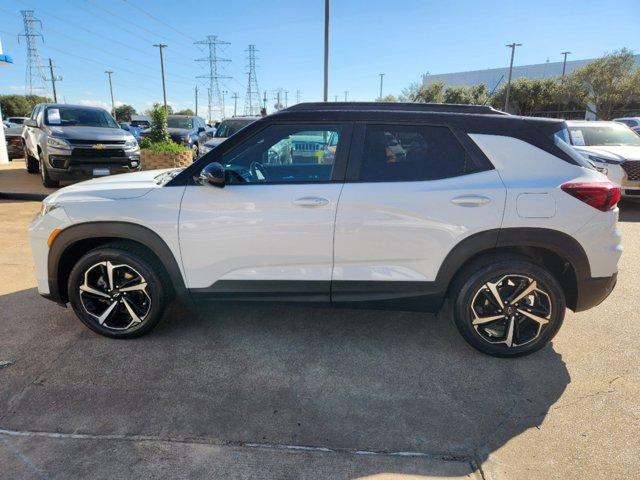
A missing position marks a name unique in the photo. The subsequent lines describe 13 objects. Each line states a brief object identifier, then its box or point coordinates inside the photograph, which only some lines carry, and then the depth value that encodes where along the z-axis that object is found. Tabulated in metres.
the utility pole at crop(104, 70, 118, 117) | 63.28
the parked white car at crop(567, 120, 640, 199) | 8.34
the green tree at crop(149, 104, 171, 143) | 11.51
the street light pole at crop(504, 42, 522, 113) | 45.80
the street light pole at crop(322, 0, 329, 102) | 13.60
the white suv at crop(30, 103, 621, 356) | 3.03
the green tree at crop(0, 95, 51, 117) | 63.24
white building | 75.38
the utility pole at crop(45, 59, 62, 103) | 62.41
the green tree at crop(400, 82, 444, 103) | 60.75
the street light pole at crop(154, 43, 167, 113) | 42.61
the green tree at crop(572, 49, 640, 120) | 37.41
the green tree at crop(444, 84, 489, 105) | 56.13
